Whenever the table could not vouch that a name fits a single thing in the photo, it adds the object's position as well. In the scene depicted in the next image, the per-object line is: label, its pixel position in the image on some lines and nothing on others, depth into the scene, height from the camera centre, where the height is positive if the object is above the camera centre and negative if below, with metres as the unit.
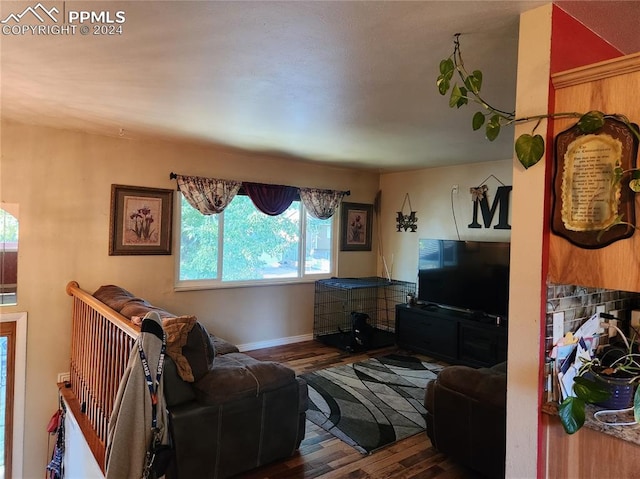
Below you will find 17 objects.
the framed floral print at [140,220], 3.86 +0.17
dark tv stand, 4.11 -0.98
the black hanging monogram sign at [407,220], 5.47 +0.34
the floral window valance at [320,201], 5.11 +0.53
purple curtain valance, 4.65 +0.53
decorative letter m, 4.45 +0.44
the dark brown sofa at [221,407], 2.18 -0.97
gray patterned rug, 2.99 -1.36
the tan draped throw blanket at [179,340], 2.17 -0.55
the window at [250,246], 4.42 -0.06
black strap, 1.96 -0.71
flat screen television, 4.18 -0.32
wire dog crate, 5.23 -0.89
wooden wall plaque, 1.21 +0.20
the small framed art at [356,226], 5.62 +0.24
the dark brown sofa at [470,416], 2.25 -1.00
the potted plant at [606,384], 1.22 -0.43
